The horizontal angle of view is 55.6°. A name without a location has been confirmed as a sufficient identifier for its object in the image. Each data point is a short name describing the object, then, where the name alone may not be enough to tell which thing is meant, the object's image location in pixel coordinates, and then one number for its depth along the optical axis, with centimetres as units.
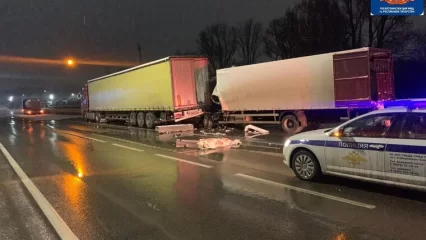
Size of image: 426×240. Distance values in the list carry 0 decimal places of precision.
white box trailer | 1552
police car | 623
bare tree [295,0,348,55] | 3922
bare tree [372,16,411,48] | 3603
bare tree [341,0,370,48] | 3759
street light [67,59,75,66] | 2877
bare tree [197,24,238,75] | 7281
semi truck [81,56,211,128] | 2202
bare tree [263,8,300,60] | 4766
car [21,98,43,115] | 6388
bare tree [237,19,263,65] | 6950
